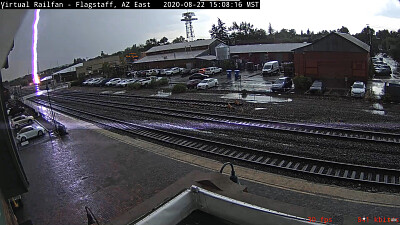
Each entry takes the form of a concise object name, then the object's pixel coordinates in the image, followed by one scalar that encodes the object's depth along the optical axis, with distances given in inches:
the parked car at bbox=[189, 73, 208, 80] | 1272.0
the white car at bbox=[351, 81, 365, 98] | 699.6
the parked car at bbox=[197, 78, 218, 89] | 1050.1
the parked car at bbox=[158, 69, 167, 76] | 1685.7
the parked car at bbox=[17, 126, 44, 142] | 603.8
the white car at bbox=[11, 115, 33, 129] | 763.2
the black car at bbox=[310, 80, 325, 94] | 784.9
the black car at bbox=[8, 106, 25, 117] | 956.3
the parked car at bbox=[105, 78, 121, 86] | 1560.0
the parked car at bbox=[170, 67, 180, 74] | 1689.7
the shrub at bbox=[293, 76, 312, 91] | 879.6
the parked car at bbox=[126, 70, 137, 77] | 1883.0
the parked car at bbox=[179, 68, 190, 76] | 1606.8
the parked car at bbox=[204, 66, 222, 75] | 1438.2
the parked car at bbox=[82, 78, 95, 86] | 1826.3
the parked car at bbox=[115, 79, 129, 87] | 1465.3
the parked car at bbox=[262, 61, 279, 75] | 1238.3
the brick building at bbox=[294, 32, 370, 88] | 917.2
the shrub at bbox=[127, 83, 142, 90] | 1288.1
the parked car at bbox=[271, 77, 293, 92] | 862.5
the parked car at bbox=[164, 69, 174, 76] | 1659.7
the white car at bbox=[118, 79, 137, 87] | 1425.7
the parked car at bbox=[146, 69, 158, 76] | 1683.1
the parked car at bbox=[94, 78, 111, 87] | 1662.2
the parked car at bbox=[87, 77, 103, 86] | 1738.4
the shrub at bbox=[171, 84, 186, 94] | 1039.6
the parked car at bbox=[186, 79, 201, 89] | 1099.2
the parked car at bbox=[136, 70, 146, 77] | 1782.6
